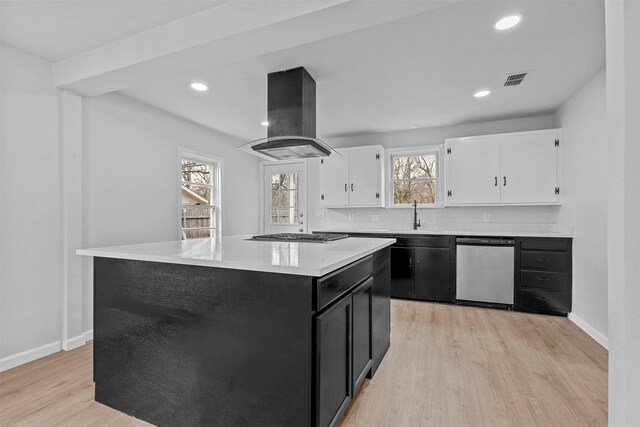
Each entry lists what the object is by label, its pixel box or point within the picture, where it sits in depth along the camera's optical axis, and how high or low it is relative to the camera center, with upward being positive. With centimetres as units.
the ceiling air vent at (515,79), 291 +130
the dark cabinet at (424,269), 398 -73
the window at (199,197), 425 +26
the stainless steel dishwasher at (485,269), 370 -69
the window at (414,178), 472 +55
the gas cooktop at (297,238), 234 -19
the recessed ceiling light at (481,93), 330 +130
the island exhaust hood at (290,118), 251 +80
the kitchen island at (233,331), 135 -59
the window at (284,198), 566 +29
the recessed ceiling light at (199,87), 305 +129
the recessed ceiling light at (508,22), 203 +129
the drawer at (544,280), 348 -78
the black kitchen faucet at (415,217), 465 -6
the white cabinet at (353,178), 468 +56
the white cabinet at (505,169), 380 +57
